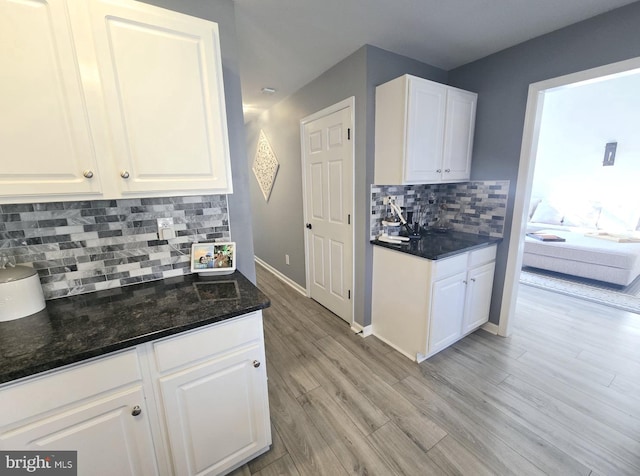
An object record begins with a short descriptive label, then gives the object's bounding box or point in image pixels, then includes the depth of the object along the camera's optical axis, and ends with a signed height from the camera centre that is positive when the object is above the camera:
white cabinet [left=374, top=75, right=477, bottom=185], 1.95 +0.40
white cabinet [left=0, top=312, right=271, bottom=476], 0.84 -0.81
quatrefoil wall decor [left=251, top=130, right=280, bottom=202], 3.67 +0.27
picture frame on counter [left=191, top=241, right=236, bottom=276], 1.50 -0.41
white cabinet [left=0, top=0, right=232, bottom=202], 0.91 +0.34
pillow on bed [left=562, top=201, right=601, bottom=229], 4.50 -0.64
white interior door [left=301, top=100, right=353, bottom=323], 2.40 -0.21
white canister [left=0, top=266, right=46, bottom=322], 1.00 -0.40
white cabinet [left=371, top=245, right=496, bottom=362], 1.96 -0.94
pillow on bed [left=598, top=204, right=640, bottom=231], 4.18 -0.65
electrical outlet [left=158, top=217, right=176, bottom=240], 1.42 -0.23
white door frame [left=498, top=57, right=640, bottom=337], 1.74 +0.09
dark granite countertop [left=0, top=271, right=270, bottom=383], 0.83 -0.51
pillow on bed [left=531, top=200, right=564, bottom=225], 4.88 -0.67
